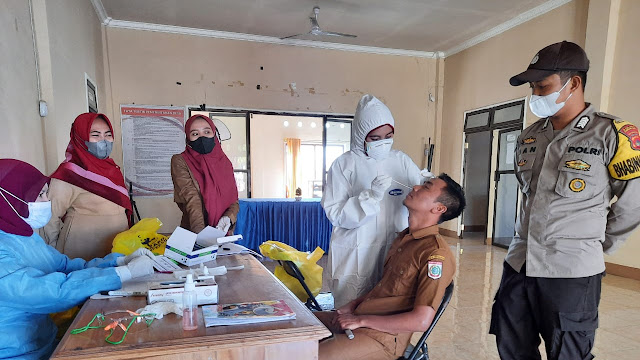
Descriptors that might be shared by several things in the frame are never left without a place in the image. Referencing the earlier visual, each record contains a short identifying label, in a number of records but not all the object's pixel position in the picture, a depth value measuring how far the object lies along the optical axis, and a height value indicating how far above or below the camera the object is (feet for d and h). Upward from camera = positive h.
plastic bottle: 3.07 -1.51
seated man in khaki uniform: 4.12 -1.81
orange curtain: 30.89 -1.07
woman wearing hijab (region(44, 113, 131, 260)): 5.62 -0.81
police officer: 4.05 -0.62
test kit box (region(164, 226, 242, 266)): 4.80 -1.44
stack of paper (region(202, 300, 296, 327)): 3.12 -1.60
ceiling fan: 15.05 +6.11
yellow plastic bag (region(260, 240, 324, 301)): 5.95 -2.03
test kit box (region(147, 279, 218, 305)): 3.56 -1.55
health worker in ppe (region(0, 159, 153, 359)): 3.25 -1.36
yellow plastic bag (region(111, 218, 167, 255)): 5.36 -1.47
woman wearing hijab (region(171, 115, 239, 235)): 6.83 -0.63
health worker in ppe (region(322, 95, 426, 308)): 5.33 -0.79
